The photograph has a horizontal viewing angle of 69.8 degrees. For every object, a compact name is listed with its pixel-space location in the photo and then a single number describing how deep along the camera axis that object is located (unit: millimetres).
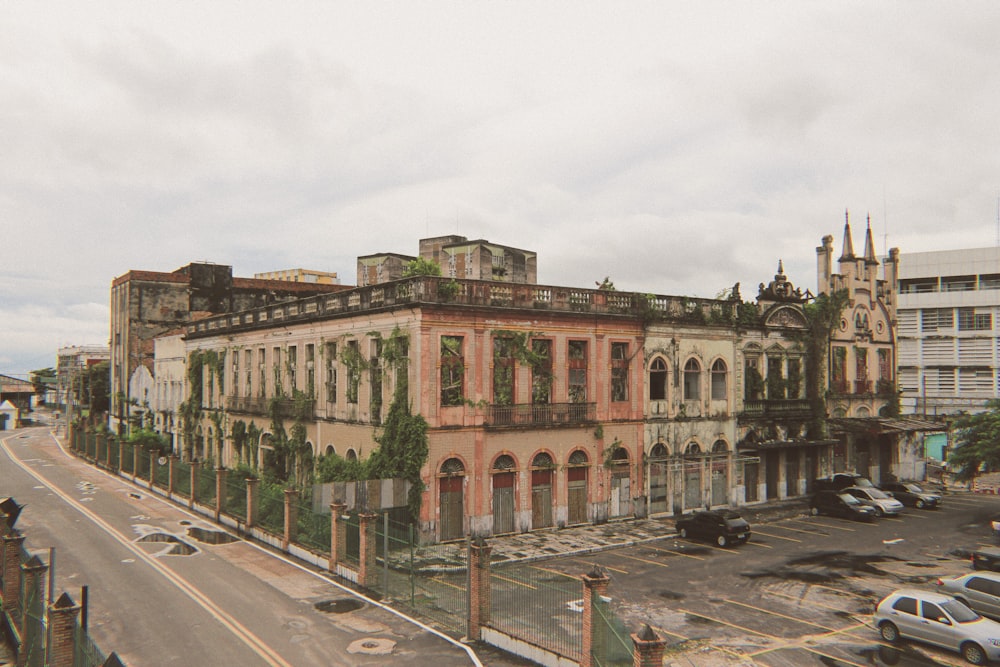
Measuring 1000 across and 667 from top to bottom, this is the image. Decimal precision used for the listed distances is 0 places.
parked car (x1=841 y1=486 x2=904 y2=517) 37906
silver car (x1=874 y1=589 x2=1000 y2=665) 18328
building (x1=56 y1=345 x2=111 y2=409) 105894
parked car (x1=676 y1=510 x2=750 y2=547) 30641
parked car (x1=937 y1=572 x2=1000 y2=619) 21500
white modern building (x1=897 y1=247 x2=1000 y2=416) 66438
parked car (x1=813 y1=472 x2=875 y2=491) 41875
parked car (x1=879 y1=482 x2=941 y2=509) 40781
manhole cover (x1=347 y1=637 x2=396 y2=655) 18369
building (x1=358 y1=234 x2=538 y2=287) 46406
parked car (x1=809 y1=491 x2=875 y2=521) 36625
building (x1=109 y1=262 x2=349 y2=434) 66938
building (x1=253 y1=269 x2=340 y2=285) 105062
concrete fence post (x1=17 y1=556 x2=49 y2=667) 15844
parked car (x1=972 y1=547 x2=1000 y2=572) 26781
